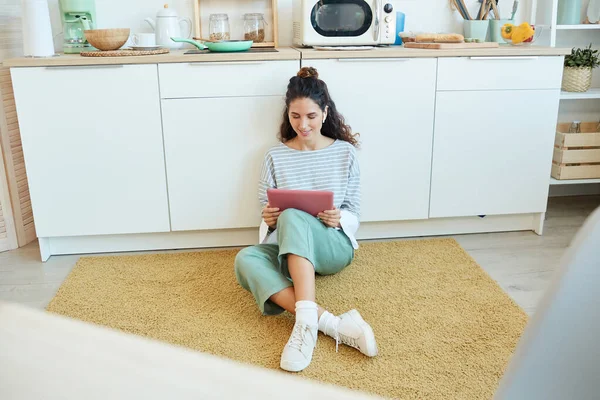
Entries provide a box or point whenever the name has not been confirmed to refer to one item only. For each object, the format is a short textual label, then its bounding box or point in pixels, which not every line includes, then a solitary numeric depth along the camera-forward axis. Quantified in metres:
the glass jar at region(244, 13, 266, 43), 2.75
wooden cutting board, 2.46
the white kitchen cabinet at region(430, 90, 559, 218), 2.53
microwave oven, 2.52
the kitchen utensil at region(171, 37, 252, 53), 2.42
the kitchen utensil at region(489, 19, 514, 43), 2.75
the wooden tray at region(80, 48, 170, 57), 2.34
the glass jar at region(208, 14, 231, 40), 2.71
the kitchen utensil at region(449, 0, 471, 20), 2.82
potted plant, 2.84
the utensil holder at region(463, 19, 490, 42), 2.72
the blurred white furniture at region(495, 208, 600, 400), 0.52
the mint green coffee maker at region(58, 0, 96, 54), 2.55
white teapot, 2.66
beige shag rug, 1.69
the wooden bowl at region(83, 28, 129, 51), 2.41
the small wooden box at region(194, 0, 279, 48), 2.76
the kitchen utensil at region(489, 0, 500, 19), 2.82
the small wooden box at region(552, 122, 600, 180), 2.77
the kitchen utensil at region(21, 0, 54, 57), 2.35
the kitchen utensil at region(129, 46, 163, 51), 2.49
